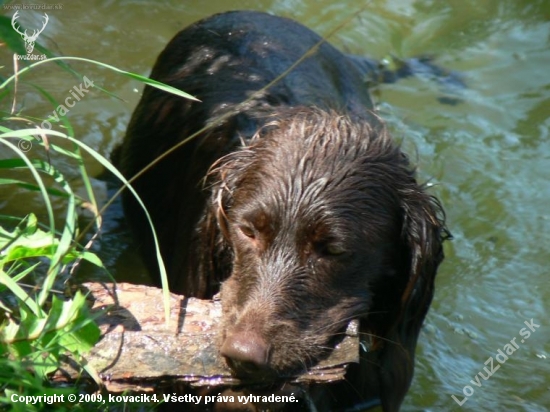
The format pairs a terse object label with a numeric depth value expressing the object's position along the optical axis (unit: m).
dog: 6.96
